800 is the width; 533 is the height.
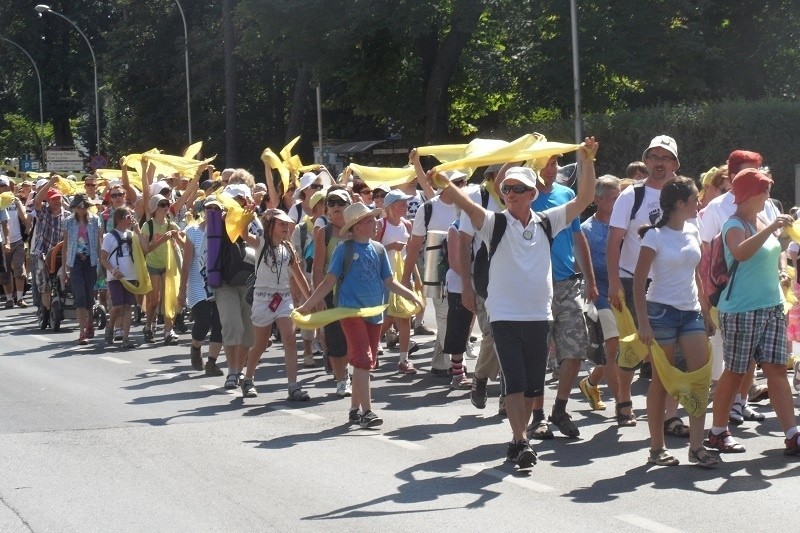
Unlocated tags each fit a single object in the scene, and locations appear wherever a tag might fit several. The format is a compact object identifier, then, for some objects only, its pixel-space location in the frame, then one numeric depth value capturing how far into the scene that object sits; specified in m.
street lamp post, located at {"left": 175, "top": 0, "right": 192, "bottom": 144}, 48.25
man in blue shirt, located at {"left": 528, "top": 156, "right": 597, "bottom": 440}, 8.77
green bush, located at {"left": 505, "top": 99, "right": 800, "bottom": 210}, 27.58
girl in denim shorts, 7.68
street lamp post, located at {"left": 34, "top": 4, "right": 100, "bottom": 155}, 58.20
